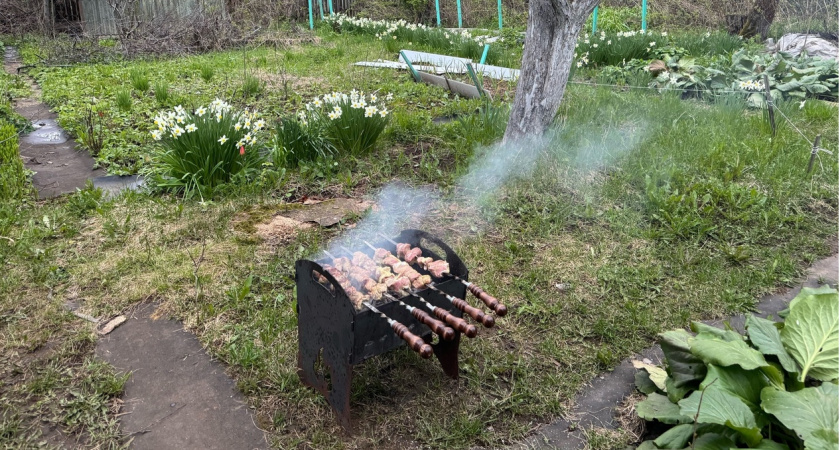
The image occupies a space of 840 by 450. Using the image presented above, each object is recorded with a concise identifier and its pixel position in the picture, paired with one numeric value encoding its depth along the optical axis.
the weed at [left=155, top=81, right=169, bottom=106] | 6.47
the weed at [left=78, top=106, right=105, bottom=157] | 5.12
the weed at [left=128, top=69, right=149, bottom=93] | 7.01
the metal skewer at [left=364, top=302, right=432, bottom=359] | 2.00
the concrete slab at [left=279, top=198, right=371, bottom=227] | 3.91
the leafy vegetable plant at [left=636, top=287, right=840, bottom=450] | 1.88
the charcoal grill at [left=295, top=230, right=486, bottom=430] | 2.18
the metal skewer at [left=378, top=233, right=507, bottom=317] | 2.21
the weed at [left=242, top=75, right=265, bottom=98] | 6.77
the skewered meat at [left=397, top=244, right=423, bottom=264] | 2.64
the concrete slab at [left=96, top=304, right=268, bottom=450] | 2.29
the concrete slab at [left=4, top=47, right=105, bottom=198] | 4.55
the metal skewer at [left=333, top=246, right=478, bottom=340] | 2.08
